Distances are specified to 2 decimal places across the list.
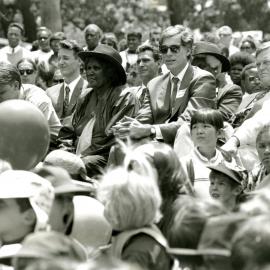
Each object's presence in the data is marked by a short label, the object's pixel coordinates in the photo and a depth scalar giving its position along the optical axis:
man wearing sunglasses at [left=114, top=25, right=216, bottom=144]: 15.82
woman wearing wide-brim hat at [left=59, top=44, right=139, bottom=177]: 17.09
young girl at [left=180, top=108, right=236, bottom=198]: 13.27
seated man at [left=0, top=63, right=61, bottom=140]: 16.89
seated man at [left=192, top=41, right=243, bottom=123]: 18.27
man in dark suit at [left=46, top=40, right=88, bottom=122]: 20.80
